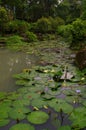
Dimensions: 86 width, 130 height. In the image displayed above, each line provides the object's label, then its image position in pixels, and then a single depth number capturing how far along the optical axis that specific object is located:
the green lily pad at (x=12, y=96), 2.41
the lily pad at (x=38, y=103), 2.22
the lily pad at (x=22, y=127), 1.71
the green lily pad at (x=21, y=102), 2.21
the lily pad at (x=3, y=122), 1.83
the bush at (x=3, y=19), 9.03
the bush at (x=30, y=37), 8.69
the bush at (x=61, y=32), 9.61
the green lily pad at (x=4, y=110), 1.96
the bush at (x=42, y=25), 11.65
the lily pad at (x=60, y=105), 2.10
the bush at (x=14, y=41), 7.60
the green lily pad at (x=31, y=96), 2.44
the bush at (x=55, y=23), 13.29
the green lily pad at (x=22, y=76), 3.27
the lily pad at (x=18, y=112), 1.93
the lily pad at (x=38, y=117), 1.87
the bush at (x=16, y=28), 9.85
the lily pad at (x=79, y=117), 1.72
